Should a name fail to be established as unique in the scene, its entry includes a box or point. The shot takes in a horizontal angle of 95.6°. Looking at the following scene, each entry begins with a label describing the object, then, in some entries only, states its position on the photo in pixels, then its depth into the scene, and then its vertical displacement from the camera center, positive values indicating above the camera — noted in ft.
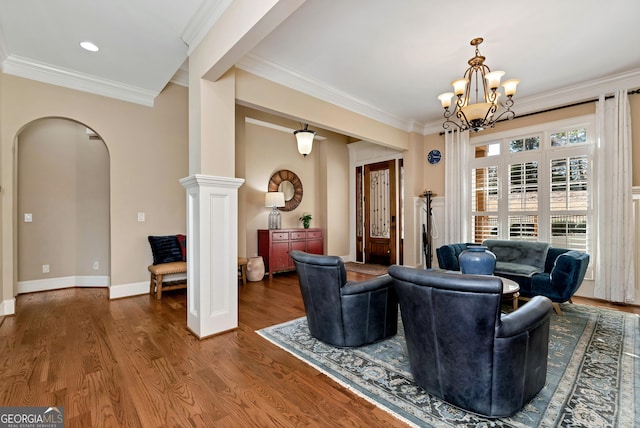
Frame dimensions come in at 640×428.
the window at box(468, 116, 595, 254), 13.32 +1.40
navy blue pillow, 13.44 -1.62
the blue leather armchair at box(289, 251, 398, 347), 7.70 -2.43
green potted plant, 20.38 -0.43
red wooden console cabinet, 17.69 -1.96
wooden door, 21.02 +0.09
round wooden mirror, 19.52 +1.93
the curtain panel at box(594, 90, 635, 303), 11.99 +0.40
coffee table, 8.48 -2.32
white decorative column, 8.72 -1.22
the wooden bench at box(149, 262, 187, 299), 12.68 -2.68
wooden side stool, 15.23 -2.85
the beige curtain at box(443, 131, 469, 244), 16.76 +1.49
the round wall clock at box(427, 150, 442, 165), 18.16 +3.57
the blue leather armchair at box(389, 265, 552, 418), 4.87 -2.27
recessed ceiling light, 9.38 +5.58
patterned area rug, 5.26 -3.72
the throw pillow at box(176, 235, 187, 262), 13.89 -1.36
